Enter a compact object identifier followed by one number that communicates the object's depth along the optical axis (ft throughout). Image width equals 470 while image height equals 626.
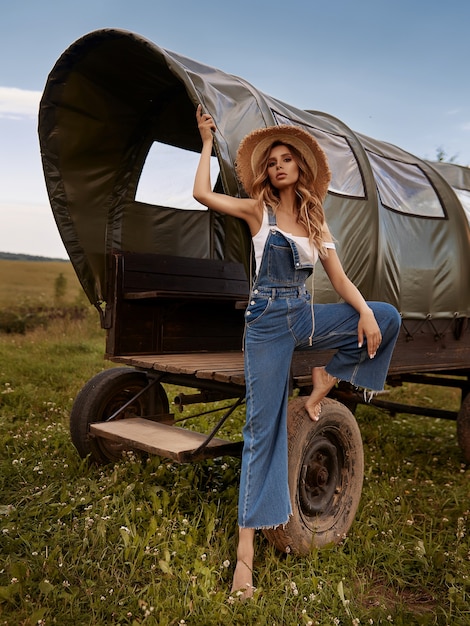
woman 10.19
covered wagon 12.28
